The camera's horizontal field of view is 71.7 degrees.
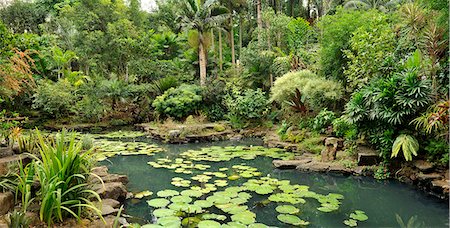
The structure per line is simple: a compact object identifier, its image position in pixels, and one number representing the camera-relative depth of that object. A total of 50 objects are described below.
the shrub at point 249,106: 12.12
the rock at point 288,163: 7.09
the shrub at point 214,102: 13.81
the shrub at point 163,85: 15.00
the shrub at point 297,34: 14.62
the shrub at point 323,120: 8.49
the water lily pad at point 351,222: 4.05
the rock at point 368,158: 6.55
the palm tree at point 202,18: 14.76
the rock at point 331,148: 7.25
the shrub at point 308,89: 8.89
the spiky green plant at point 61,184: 3.21
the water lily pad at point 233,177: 6.07
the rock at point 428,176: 5.35
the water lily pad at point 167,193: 4.94
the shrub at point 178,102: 13.32
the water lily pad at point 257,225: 3.83
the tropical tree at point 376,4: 17.20
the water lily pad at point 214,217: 4.05
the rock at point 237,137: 11.45
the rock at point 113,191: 4.59
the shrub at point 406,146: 5.59
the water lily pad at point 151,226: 3.77
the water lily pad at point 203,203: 4.50
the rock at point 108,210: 3.93
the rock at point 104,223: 3.46
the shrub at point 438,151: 5.32
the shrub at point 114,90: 14.39
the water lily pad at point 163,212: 4.15
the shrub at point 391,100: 5.77
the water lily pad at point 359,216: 4.29
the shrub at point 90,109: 13.82
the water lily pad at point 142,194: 5.18
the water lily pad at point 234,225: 3.75
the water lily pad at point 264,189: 5.22
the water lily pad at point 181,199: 4.67
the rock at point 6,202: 3.25
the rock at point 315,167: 6.80
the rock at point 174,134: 10.86
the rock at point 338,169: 6.59
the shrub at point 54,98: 13.13
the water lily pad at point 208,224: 3.72
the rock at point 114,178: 5.40
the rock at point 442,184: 4.97
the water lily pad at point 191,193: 4.98
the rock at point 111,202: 4.36
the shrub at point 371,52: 7.11
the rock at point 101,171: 5.63
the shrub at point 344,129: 7.10
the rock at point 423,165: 5.55
